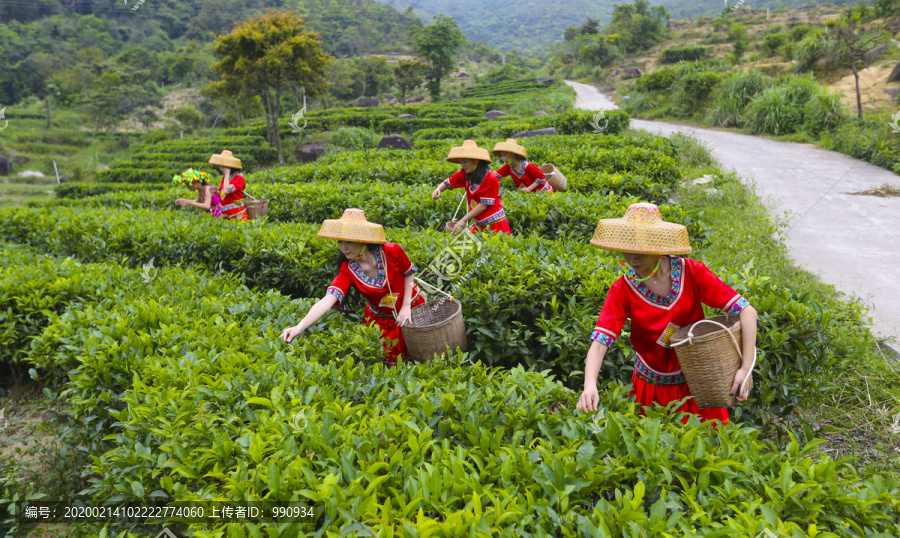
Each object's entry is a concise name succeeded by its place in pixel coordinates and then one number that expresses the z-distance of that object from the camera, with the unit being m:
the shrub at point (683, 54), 32.69
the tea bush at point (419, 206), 5.80
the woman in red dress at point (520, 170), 5.73
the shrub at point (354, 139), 19.31
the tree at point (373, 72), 40.89
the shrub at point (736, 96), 15.66
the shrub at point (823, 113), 12.42
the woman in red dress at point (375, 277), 3.23
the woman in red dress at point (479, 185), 5.16
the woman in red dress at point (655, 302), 2.22
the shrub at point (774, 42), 23.70
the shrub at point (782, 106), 13.48
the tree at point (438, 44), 35.94
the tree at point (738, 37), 27.53
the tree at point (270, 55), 19.33
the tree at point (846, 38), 11.76
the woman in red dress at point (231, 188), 6.99
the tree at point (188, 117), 35.44
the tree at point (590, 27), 50.41
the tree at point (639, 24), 42.34
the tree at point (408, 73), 33.81
